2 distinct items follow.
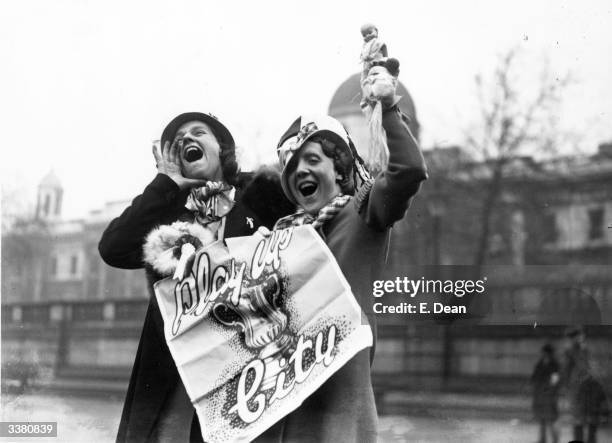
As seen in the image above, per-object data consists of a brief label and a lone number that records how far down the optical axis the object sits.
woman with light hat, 2.77
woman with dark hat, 3.05
